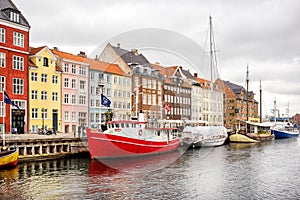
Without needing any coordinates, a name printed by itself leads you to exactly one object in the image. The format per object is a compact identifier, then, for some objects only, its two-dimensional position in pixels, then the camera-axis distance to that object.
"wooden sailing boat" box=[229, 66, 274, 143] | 79.96
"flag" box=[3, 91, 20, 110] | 39.28
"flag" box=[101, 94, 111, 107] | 40.16
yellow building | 54.94
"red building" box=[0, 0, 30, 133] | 49.31
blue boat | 99.69
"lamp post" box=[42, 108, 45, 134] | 53.83
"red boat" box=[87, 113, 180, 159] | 41.59
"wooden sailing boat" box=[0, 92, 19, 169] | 33.38
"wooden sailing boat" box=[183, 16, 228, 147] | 62.70
